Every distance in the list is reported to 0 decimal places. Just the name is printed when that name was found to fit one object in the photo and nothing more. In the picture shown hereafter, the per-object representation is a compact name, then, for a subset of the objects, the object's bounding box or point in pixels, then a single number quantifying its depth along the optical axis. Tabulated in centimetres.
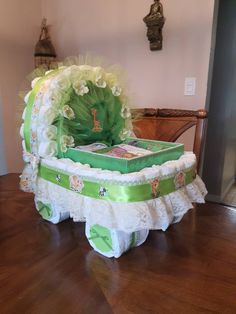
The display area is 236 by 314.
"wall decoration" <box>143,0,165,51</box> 167
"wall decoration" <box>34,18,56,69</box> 213
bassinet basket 58
